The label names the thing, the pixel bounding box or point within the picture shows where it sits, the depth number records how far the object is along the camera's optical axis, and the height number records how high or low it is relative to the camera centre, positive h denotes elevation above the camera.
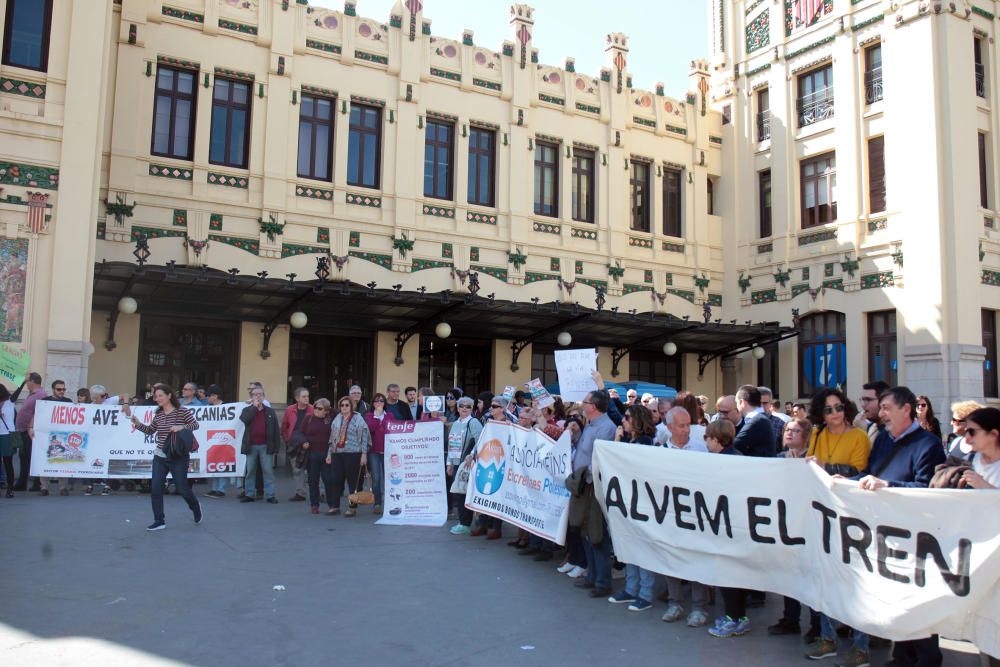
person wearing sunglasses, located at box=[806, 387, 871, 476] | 6.47 -0.20
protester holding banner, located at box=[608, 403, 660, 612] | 7.50 -1.46
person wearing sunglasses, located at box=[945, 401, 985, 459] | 6.96 -0.10
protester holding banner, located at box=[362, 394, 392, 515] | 12.88 -0.74
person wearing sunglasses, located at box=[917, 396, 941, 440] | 7.93 -0.03
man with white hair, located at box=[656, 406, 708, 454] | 7.69 -0.17
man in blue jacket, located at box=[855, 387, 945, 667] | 5.84 -0.32
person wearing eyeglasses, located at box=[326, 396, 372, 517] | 12.60 -0.64
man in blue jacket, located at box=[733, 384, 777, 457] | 7.18 -0.22
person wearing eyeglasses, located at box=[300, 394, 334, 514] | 13.03 -0.59
